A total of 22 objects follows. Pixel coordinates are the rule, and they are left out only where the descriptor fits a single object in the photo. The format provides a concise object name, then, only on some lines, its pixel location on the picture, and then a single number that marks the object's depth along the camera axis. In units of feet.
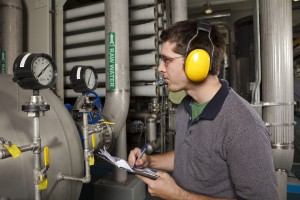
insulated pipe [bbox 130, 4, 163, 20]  7.46
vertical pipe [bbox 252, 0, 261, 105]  5.93
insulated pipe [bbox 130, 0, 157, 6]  7.63
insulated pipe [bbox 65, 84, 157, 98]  7.57
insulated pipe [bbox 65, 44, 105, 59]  8.44
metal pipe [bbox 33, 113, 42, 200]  2.57
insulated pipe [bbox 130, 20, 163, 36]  7.50
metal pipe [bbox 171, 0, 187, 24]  7.55
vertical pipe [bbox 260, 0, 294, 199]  5.69
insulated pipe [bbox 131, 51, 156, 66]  7.57
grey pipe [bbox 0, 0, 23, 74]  6.94
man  2.52
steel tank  2.61
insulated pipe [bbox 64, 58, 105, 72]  8.43
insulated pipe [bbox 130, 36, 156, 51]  7.54
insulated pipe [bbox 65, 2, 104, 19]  8.35
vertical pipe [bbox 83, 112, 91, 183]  3.59
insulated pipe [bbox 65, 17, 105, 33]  8.36
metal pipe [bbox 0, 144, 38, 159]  2.31
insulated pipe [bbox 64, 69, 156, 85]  7.60
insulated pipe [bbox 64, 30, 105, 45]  8.44
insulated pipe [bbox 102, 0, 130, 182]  5.81
